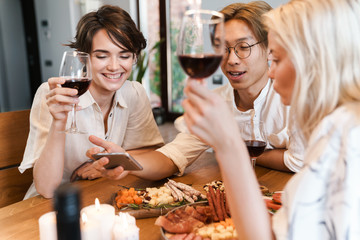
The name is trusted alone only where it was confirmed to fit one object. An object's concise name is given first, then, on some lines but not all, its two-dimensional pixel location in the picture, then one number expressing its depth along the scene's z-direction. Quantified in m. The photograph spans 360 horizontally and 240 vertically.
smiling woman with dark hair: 1.45
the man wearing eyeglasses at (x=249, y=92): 1.61
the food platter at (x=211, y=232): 0.91
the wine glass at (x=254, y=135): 1.27
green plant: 4.45
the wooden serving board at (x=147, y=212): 1.11
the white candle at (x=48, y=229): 0.78
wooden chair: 1.71
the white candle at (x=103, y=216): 0.85
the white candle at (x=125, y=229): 0.83
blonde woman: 0.69
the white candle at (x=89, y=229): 0.75
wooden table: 1.04
